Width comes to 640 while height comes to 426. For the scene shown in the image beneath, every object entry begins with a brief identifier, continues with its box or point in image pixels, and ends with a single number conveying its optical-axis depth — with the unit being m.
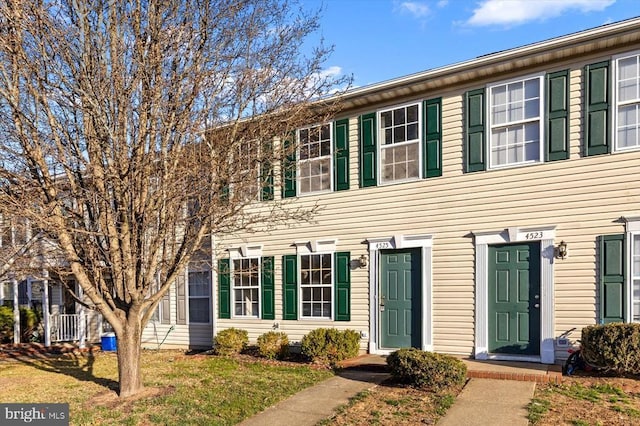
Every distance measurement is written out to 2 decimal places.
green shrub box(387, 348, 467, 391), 6.17
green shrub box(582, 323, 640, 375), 6.01
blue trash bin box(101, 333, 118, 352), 12.16
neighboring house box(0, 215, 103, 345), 7.08
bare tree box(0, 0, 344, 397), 5.93
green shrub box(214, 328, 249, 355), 9.91
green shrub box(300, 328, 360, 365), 8.34
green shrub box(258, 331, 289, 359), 9.33
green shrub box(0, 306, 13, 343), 14.59
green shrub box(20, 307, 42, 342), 14.76
